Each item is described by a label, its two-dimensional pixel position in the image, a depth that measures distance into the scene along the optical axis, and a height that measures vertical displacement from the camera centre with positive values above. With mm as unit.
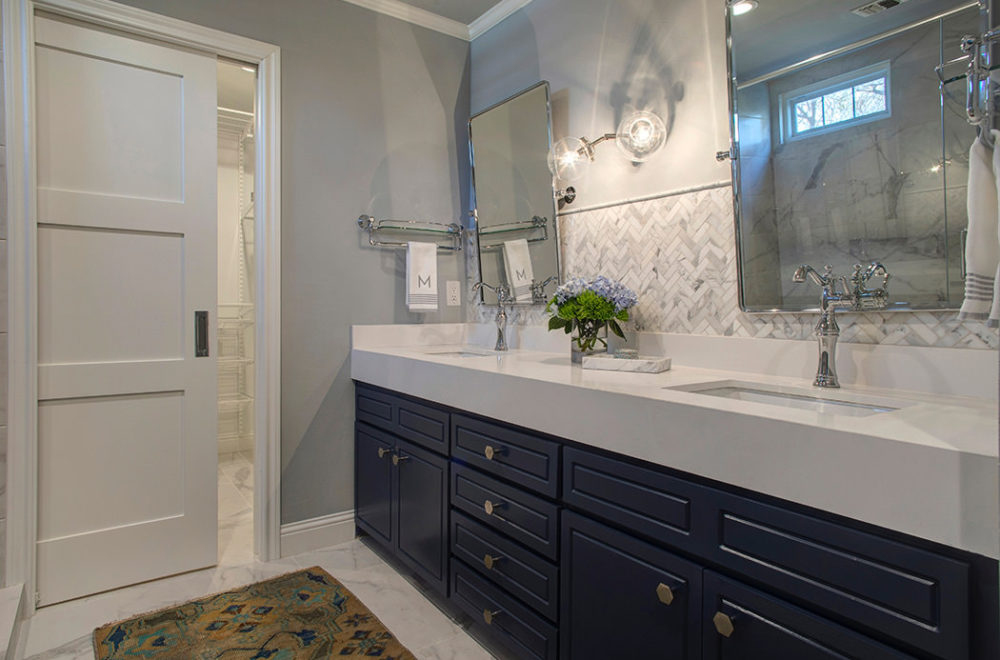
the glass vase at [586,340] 1925 -32
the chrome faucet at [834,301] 1389 +61
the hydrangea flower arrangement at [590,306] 1873 +76
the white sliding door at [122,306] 2027 +109
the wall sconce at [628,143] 1957 +663
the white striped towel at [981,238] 1003 +151
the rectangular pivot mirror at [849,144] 1284 +444
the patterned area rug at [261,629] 1767 -939
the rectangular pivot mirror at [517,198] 2398 +575
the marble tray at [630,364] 1647 -97
